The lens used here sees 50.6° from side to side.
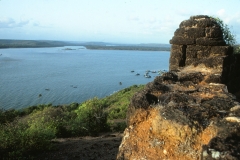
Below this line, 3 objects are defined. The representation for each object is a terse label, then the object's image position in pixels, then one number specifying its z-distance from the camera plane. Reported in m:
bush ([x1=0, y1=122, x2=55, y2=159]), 6.61
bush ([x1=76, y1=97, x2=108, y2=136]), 10.46
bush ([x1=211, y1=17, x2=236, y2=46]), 7.52
